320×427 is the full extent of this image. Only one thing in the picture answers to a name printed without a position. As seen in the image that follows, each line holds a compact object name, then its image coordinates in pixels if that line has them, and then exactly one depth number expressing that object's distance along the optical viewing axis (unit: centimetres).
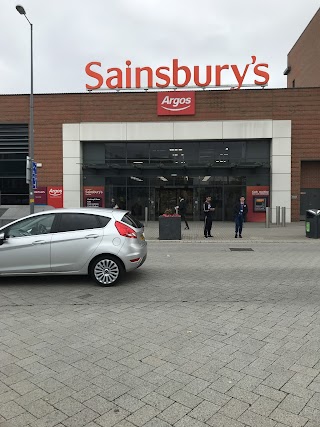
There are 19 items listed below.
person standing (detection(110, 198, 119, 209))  2391
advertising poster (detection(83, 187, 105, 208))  2500
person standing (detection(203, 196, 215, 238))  1609
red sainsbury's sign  2358
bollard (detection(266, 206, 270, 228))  1941
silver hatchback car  706
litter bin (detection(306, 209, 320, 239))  1570
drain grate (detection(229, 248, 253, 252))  1249
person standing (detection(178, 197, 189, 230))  1948
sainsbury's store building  2370
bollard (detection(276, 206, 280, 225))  2212
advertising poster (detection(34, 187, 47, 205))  2461
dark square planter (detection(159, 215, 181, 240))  1567
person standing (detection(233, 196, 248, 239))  1589
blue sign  1801
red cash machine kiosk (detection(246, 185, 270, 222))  2416
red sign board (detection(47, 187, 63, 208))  2467
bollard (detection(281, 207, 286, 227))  2088
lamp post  1684
